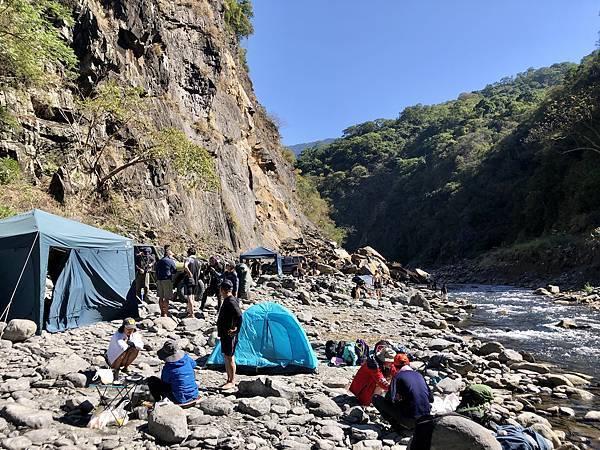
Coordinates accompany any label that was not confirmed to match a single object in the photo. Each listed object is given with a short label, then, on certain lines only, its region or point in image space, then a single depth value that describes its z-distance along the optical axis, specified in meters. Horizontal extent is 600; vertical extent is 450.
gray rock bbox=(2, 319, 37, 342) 8.63
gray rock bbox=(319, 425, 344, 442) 5.59
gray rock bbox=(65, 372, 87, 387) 6.65
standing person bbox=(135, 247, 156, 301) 13.85
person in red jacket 6.79
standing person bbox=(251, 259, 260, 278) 25.48
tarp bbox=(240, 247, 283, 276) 26.84
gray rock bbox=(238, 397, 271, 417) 6.09
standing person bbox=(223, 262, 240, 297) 12.83
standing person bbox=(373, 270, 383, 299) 25.67
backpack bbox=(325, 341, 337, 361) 9.63
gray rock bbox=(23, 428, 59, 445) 4.86
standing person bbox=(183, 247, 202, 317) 12.39
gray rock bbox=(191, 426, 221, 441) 5.27
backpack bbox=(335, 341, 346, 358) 9.61
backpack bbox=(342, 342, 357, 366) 9.47
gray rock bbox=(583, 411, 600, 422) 7.30
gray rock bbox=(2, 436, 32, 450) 4.63
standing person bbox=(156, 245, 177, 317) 12.07
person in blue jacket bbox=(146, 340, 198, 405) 6.11
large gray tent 9.84
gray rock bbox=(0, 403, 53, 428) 5.21
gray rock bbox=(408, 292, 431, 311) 22.50
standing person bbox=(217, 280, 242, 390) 7.35
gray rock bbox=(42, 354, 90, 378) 6.83
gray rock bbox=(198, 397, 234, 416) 6.04
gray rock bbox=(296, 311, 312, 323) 14.49
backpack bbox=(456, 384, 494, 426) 5.41
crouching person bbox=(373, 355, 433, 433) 5.75
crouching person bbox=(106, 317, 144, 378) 7.04
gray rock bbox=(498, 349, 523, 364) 10.93
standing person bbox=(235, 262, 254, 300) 16.01
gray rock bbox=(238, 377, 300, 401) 6.76
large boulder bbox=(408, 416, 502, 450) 3.87
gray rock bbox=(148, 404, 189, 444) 5.11
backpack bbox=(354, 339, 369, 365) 9.62
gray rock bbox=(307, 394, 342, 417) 6.36
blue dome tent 8.39
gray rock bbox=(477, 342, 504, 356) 11.50
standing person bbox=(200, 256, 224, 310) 14.16
